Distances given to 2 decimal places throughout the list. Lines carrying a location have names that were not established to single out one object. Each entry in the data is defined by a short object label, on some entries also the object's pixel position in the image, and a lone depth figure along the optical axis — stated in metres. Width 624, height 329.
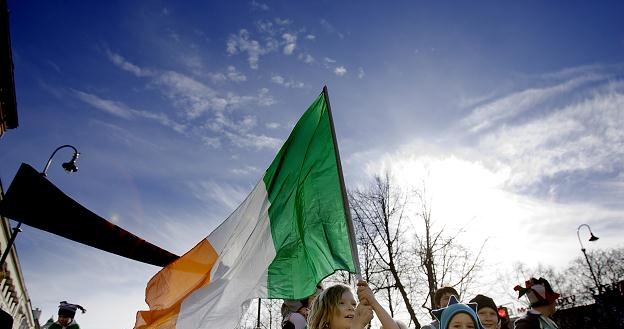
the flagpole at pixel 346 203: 3.61
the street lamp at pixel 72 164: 13.82
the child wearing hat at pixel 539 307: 4.62
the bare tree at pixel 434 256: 20.55
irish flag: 4.02
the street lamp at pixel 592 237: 25.25
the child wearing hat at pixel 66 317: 6.88
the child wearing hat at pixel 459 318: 3.37
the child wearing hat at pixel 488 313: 4.54
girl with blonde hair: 2.92
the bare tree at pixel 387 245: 19.52
